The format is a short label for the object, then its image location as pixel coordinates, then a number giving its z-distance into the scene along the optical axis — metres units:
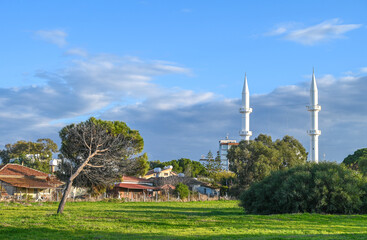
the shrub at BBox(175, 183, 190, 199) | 56.09
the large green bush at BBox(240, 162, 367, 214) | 27.84
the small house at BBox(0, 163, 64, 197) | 50.09
